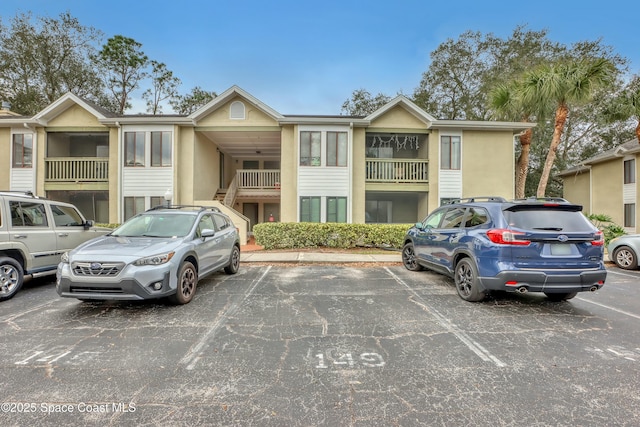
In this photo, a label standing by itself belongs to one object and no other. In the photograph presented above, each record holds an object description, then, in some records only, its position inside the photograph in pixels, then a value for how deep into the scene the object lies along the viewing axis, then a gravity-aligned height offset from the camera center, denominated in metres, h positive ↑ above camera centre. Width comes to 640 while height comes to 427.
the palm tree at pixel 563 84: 12.25 +5.59
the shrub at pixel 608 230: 11.92 -0.54
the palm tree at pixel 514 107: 14.17 +5.63
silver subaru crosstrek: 4.43 -0.75
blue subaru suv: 4.57 -0.53
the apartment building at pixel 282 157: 14.84 +2.98
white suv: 5.49 -0.46
